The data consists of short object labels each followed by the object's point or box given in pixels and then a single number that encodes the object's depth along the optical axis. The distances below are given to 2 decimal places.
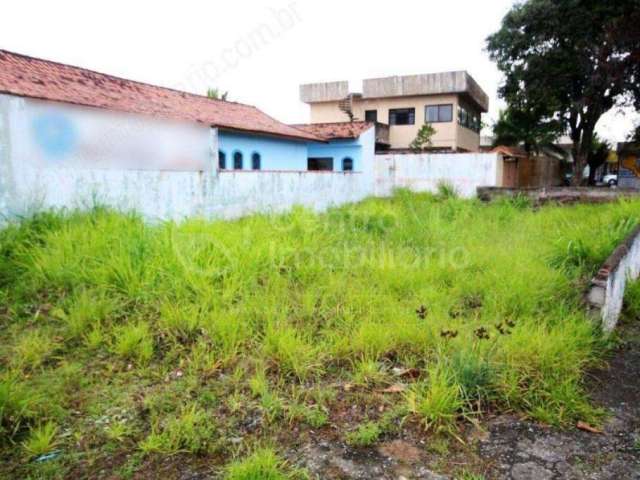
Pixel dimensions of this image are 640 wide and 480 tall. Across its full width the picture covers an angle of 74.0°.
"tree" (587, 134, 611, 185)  22.95
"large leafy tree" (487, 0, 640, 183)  14.74
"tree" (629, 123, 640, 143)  18.05
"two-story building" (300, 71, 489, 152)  22.33
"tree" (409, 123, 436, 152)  20.72
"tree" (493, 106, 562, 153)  19.16
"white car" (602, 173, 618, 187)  26.45
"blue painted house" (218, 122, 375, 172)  13.87
